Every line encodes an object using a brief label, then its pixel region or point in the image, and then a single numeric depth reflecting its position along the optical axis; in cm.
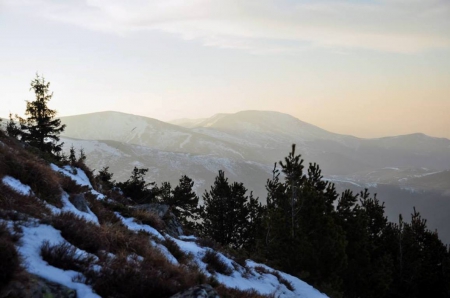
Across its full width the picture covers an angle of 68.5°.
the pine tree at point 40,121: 3241
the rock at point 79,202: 931
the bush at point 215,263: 952
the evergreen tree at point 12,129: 3068
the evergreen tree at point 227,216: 3841
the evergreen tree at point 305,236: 1847
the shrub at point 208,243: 1247
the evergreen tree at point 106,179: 2426
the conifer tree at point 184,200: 3981
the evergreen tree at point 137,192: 2931
